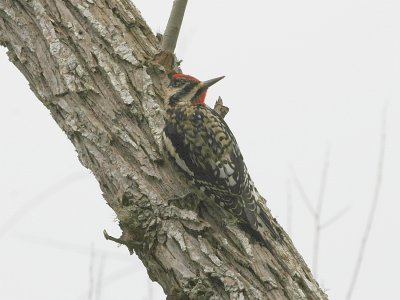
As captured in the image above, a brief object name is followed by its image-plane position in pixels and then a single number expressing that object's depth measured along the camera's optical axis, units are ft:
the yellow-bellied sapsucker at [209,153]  29.32
